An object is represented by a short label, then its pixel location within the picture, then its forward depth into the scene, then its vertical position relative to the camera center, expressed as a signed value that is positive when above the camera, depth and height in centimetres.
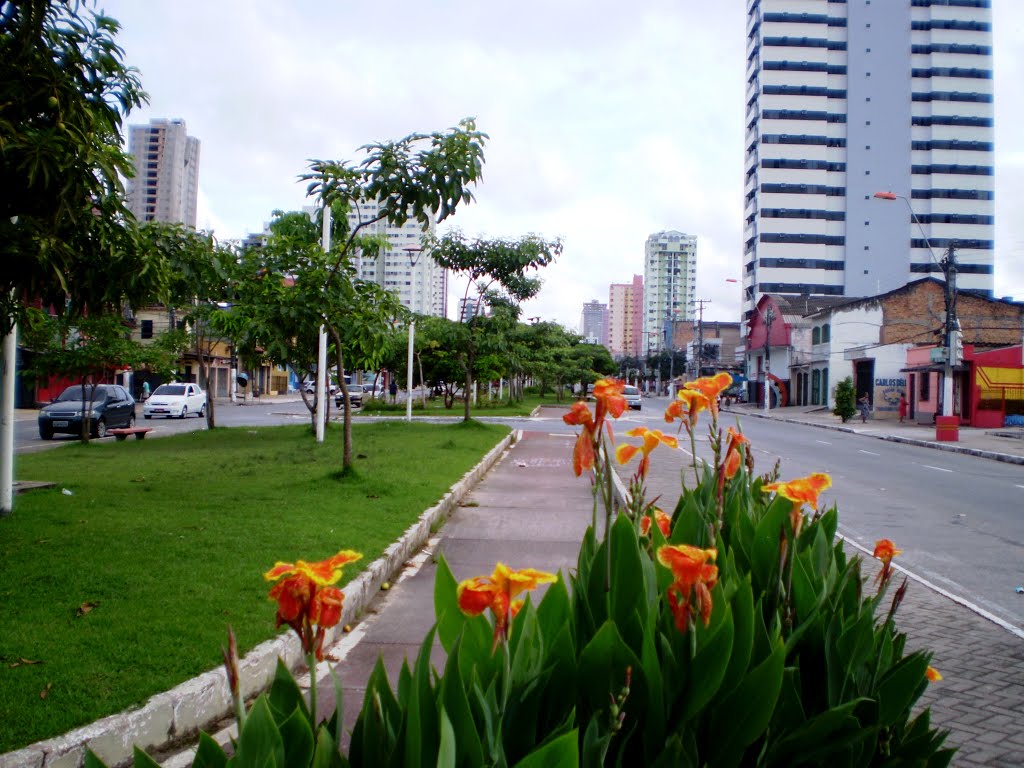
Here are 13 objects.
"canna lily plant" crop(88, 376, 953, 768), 158 -64
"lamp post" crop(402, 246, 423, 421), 2634 -6
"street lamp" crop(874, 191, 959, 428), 2786 +171
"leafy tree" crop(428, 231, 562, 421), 2173 +313
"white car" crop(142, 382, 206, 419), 3325 -108
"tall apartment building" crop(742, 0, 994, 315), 7619 +2222
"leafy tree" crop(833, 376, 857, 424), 3584 -81
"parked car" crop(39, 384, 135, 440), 2106 -99
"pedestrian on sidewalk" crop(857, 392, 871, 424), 3719 -115
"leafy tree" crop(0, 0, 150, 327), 511 +130
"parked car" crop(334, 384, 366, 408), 4691 -121
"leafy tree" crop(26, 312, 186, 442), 1662 +49
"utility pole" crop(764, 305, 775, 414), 5162 +316
